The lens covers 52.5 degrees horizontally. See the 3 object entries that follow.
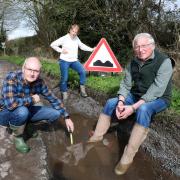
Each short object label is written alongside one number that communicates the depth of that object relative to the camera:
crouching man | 2.56
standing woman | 4.61
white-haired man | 2.57
